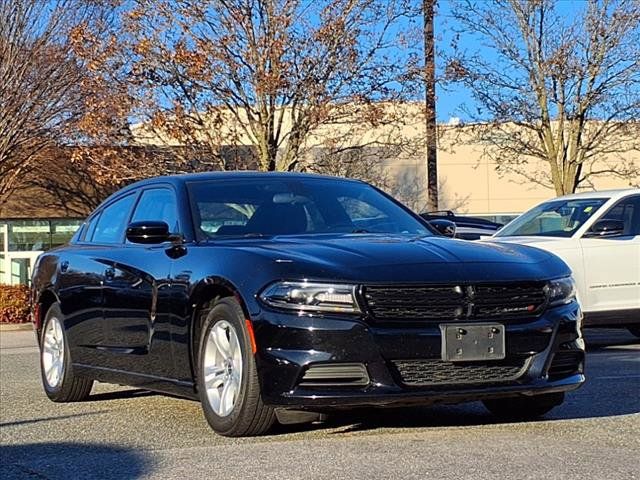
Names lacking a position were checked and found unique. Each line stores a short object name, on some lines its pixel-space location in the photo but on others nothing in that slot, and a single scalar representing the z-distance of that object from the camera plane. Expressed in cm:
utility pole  2052
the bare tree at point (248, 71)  1953
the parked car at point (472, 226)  1541
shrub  2059
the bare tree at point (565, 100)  2111
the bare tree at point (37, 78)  2431
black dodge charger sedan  603
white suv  1165
